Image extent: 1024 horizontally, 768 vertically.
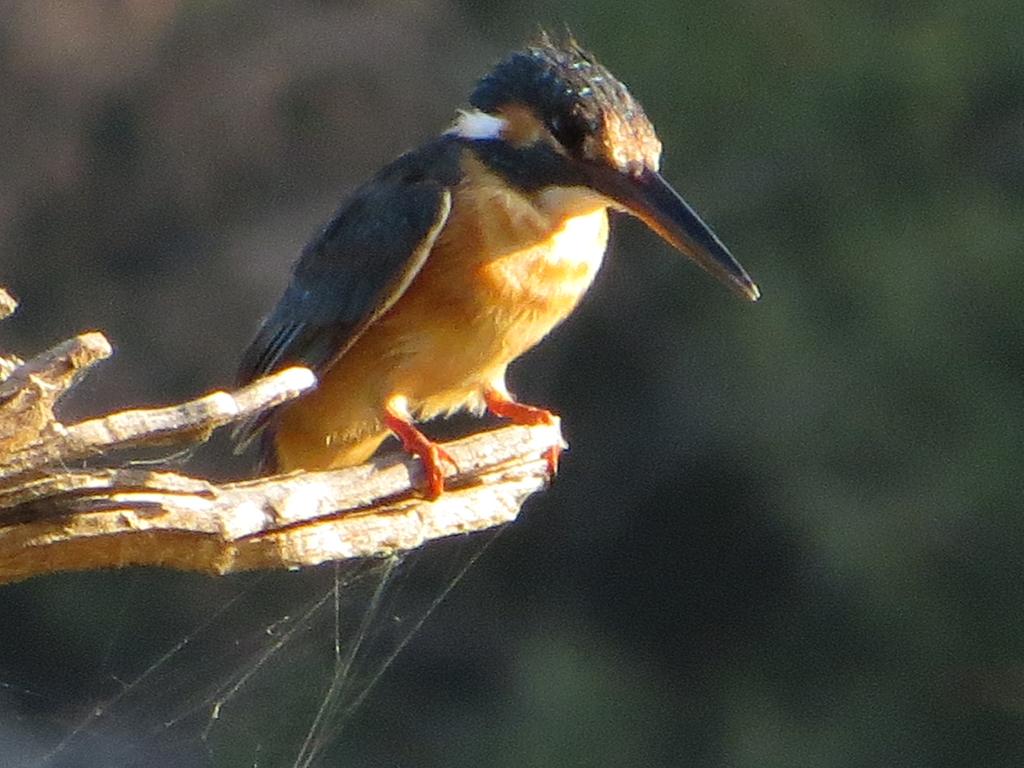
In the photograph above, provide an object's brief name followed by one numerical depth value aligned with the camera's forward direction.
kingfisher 4.23
